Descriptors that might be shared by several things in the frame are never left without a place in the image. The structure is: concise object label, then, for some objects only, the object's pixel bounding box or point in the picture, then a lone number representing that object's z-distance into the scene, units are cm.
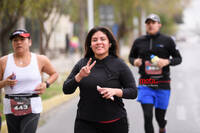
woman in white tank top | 791
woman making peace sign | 631
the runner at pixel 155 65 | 1009
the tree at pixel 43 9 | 2122
